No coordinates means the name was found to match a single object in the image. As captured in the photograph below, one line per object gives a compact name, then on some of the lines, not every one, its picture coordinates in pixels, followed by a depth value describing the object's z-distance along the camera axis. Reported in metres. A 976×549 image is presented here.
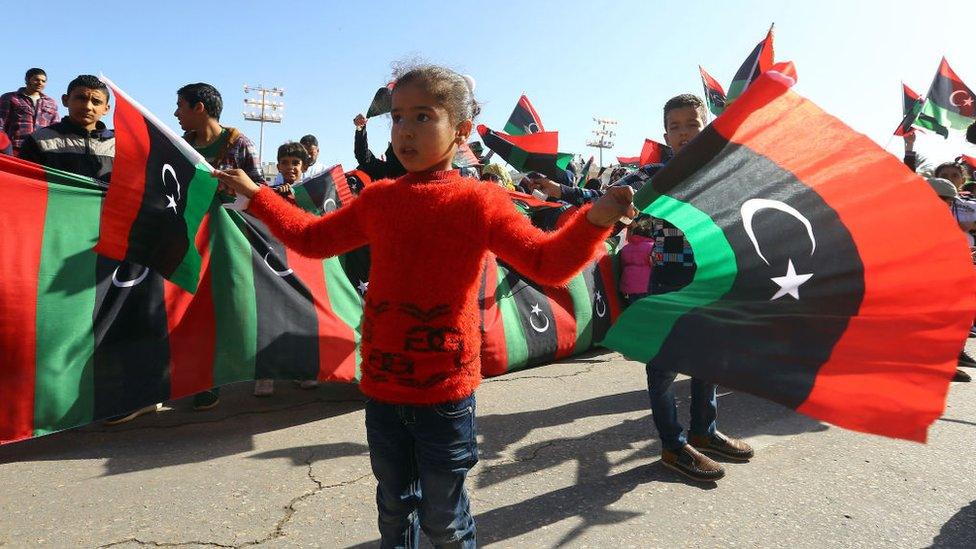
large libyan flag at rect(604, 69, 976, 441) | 1.82
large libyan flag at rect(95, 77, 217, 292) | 2.91
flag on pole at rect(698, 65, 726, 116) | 8.29
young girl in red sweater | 1.71
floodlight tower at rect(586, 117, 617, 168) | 58.22
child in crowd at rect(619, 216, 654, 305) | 5.93
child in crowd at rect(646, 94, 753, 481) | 2.91
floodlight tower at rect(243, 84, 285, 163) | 39.25
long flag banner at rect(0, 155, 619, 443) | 2.99
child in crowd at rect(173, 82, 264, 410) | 4.05
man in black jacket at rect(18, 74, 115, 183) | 3.73
